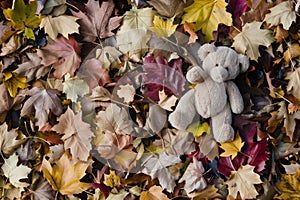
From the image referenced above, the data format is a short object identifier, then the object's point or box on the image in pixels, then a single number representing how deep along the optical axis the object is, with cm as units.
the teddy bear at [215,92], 208
